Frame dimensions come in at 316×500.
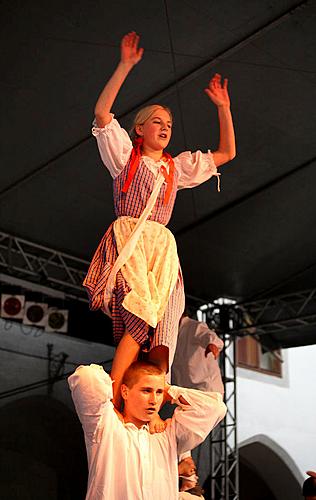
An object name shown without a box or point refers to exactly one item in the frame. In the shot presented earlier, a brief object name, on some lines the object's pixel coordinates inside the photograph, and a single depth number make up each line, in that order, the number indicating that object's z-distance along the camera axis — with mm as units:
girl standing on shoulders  3211
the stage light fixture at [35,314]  8500
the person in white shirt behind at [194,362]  7204
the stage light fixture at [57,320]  8664
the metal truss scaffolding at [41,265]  7738
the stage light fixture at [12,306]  8328
